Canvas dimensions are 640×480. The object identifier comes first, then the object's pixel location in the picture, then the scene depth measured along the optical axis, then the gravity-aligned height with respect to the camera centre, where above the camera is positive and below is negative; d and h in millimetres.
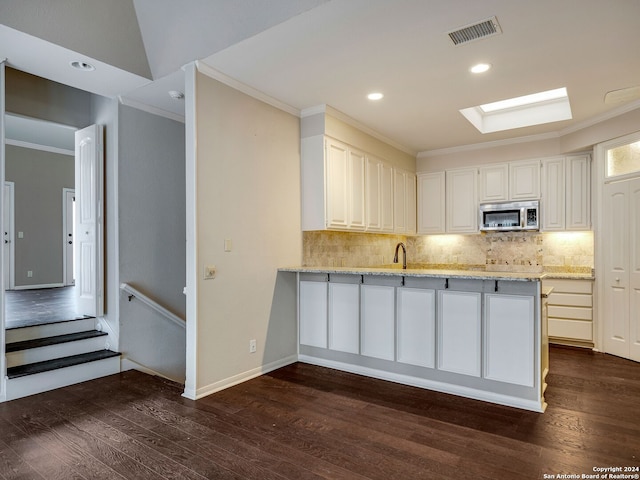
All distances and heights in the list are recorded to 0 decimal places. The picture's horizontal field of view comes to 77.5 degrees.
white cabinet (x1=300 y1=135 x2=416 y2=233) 4301 +585
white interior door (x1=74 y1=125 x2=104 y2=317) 4188 +187
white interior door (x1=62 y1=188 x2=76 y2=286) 7883 +82
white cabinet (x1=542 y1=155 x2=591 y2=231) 5082 +572
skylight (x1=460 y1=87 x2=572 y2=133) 4668 +1542
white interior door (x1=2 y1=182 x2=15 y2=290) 7160 +25
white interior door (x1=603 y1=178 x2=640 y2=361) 4328 -362
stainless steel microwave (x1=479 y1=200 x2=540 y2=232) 5395 +293
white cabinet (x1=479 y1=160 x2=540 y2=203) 5434 +782
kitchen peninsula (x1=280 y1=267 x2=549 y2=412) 3057 -805
